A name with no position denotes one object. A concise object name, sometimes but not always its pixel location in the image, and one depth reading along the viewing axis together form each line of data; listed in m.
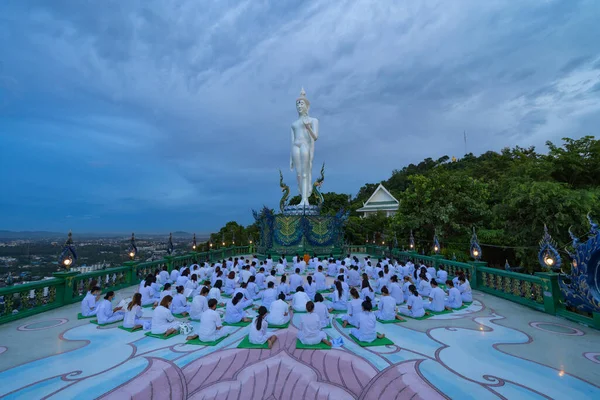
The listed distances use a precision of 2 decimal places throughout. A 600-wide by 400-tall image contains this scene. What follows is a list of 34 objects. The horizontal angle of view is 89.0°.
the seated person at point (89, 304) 8.06
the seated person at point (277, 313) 7.20
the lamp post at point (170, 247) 15.37
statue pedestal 19.77
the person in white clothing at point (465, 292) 9.46
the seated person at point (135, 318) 7.08
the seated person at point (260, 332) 6.03
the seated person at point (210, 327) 6.29
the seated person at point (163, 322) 6.71
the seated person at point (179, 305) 8.51
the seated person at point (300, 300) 8.53
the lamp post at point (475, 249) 11.02
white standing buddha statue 21.52
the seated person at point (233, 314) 7.55
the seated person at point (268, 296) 8.67
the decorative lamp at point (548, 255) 7.84
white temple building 40.81
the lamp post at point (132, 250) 12.42
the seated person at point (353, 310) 7.08
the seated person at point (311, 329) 6.02
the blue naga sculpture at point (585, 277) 6.48
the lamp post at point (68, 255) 9.32
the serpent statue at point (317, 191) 21.70
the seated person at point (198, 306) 7.74
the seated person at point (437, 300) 8.62
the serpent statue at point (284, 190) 21.66
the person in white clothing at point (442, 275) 12.36
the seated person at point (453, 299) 8.84
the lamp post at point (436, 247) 14.08
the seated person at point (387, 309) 7.66
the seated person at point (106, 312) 7.47
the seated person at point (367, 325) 6.16
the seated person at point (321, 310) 6.82
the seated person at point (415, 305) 8.02
